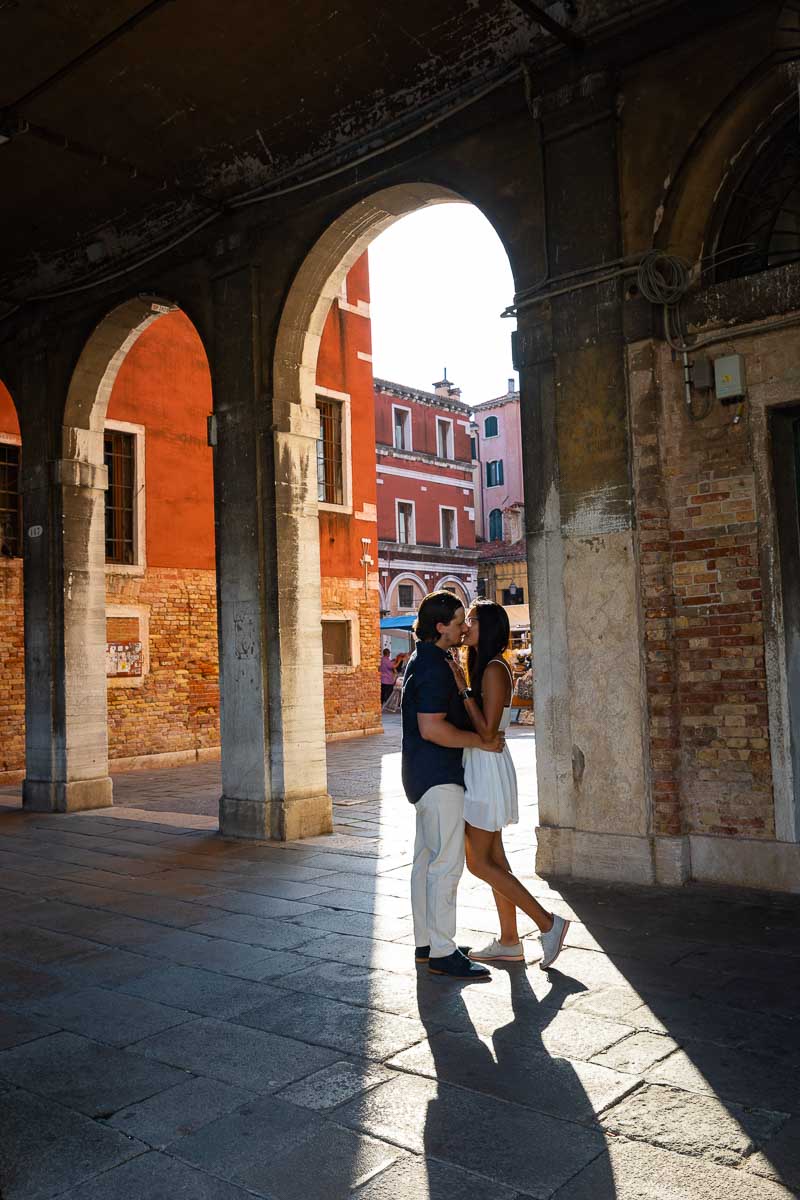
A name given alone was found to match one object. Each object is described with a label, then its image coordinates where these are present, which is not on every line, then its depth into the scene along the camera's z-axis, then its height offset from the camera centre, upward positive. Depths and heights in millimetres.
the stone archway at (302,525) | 8359 +1117
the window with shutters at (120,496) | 14930 +2483
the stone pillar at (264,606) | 8383 +421
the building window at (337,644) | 17953 +164
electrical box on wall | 5898 +1560
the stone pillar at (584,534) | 6250 +720
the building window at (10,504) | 13867 +2236
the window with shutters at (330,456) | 18156 +3602
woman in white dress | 4699 -681
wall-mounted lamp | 18594 +1716
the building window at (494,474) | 49844 +8722
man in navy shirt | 4641 -592
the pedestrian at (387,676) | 25031 -608
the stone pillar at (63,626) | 10531 +387
